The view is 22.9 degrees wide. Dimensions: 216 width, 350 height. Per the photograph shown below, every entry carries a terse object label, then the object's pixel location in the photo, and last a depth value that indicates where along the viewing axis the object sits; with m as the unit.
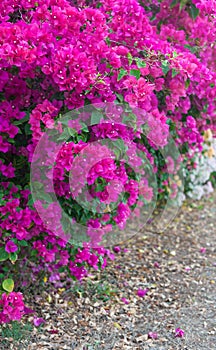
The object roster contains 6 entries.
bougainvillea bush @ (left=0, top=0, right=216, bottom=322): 2.16
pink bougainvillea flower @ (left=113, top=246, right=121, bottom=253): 3.55
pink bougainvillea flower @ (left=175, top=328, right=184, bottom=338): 2.65
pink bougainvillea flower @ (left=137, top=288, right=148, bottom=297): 3.06
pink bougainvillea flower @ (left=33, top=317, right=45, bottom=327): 2.71
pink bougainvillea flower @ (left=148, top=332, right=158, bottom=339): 2.65
